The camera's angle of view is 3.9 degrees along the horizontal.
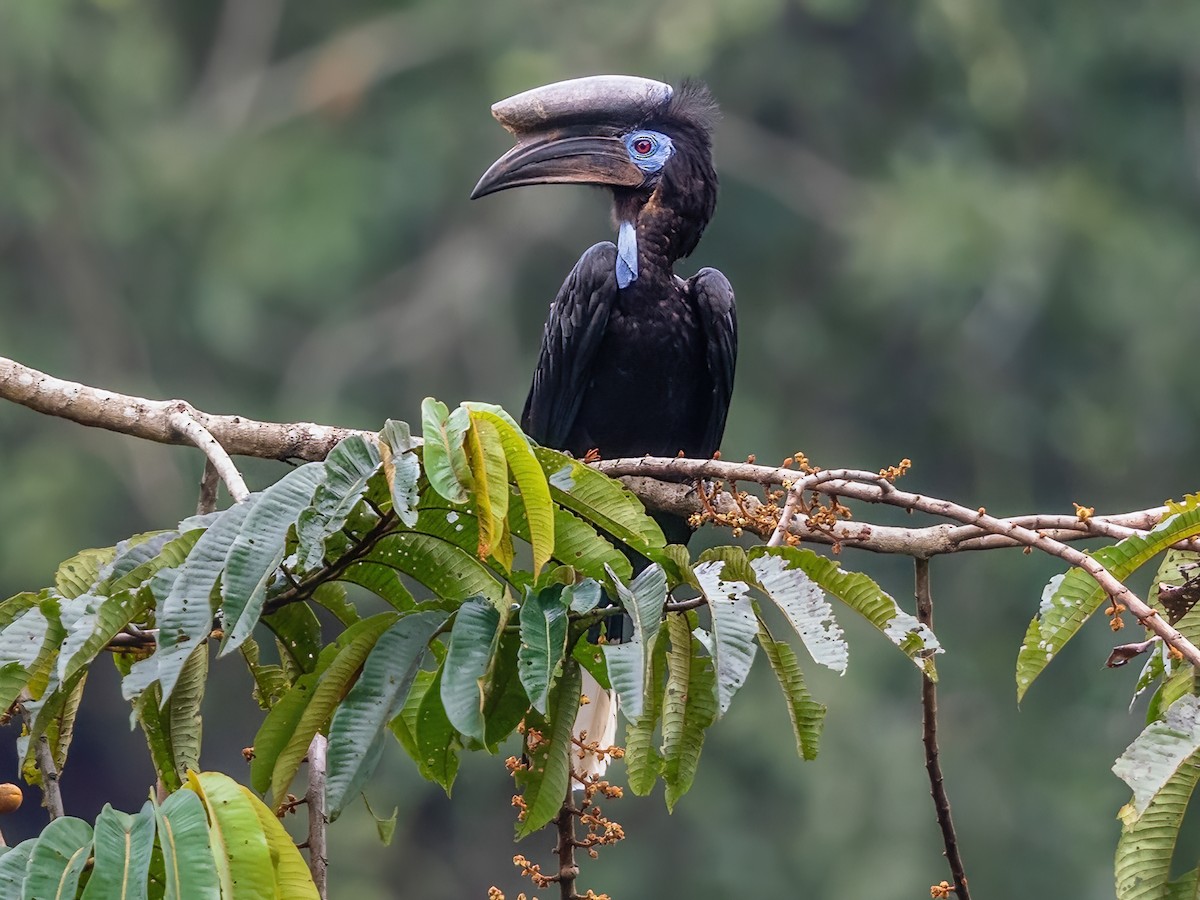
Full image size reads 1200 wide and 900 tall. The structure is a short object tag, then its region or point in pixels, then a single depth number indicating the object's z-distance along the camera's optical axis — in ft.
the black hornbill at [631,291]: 47.16
